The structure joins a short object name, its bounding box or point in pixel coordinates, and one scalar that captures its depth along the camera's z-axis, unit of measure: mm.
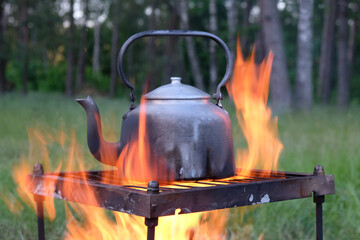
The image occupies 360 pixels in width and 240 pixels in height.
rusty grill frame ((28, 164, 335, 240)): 1911
